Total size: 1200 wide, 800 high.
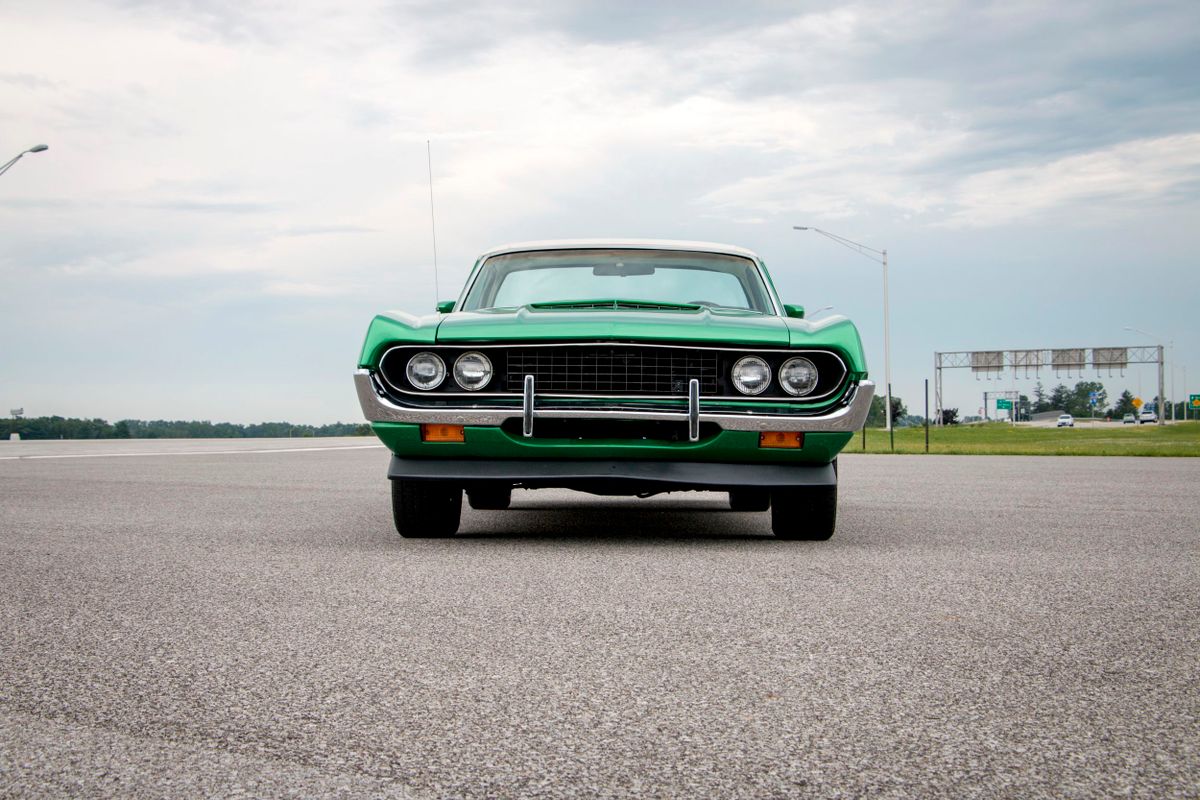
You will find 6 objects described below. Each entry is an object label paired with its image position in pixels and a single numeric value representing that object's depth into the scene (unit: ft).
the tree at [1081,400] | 613.56
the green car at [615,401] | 18.10
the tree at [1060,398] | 622.95
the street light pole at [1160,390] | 232.53
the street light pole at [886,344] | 121.00
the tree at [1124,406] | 592.60
